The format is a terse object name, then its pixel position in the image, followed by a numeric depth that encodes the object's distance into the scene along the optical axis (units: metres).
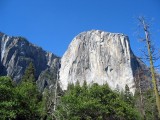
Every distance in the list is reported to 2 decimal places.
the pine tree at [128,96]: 65.46
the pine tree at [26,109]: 26.69
